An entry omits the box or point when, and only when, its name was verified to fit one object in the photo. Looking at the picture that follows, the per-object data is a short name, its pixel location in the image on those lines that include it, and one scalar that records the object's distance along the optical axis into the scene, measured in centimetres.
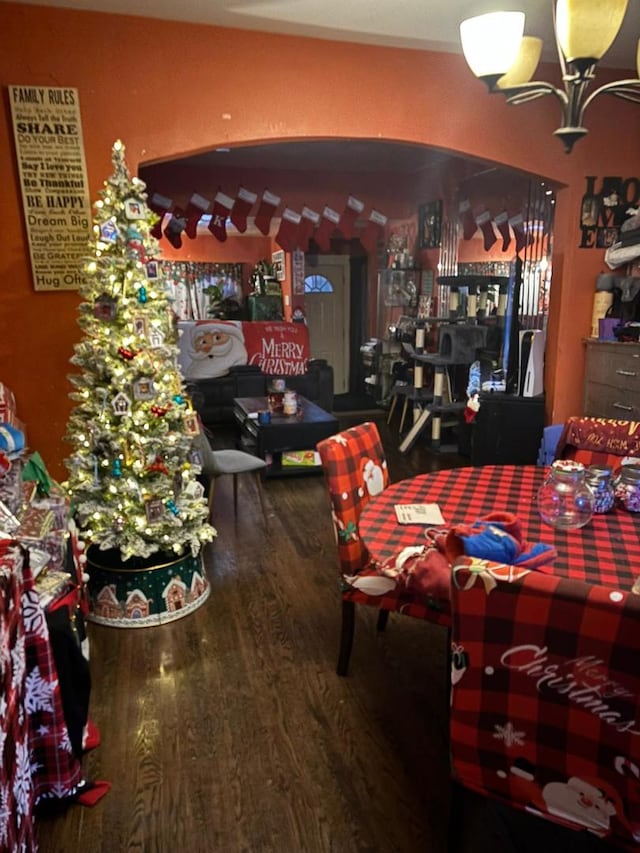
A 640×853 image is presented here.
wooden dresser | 344
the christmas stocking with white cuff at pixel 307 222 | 632
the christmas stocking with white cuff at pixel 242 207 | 591
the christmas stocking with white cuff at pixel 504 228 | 534
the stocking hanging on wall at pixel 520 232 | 502
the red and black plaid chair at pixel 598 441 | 228
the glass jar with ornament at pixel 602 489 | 188
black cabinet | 420
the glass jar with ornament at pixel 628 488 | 190
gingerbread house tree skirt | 258
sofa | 658
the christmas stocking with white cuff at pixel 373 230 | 635
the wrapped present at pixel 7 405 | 250
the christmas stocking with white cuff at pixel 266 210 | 601
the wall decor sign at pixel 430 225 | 643
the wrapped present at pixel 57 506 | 213
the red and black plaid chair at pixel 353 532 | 198
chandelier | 164
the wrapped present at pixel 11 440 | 204
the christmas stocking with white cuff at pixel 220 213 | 579
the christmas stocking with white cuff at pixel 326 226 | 615
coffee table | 446
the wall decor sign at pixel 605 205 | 372
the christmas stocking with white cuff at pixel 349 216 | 619
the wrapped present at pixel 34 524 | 190
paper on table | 184
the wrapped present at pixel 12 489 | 198
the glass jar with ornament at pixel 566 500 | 178
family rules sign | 270
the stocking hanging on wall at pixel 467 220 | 577
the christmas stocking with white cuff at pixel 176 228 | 570
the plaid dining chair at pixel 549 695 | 100
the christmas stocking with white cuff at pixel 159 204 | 584
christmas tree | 247
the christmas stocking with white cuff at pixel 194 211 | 579
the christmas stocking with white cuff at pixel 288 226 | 627
